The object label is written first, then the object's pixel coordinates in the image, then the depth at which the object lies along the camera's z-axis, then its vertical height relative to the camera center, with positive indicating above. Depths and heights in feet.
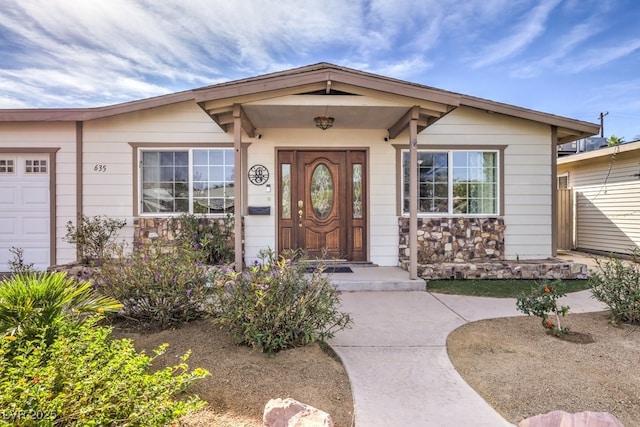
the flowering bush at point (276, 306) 9.71 -2.53
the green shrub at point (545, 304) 11.36 -2.94
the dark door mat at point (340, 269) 20.81 -3.27
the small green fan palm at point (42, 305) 8.10 -2.25
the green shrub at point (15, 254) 20.52 -2.24
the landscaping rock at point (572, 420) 5.56 -3.27
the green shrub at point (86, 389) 4.83 -2.62
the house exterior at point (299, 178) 21.84 +2.32
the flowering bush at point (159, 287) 11.23 -2.27
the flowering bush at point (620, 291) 12.36 -2.76
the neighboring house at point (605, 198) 28.66 +1.24
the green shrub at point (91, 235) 20.47 -1.15
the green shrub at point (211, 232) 21.34 -1.06
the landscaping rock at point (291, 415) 5.96 -3.44
